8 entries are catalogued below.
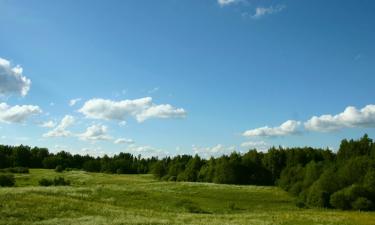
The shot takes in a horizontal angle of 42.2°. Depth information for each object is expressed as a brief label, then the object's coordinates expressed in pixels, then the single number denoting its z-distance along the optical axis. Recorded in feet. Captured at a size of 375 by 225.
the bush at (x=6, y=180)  280.96
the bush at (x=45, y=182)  301.47
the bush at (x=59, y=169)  485.15
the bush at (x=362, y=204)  259.84
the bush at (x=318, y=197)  280.51
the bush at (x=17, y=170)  427.41
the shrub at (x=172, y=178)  479.74
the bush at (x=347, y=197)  268.21
